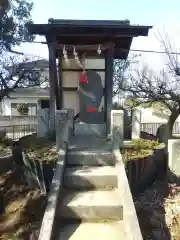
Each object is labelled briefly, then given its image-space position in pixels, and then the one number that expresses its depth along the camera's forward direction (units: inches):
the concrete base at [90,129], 251.0
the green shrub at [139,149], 181.4
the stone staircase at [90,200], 131.0
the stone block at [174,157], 213.2
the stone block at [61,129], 185.5
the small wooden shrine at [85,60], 229.2
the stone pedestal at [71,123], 230.7
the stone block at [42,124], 237.7
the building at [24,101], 696.9
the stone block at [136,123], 214.1
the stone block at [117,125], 191.4
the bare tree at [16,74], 282.1
